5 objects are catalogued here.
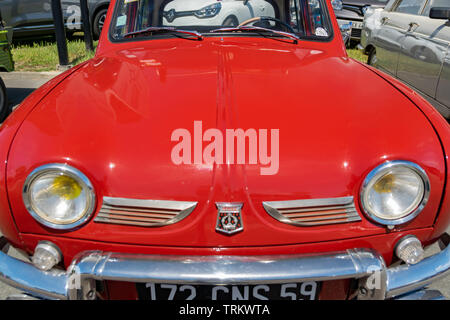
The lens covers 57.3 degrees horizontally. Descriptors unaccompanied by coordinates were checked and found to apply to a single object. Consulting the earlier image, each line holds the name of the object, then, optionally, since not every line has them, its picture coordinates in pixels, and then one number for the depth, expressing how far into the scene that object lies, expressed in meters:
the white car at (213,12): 2.62
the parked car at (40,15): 8.07
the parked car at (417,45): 4.03
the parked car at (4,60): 4.74
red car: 1.37
